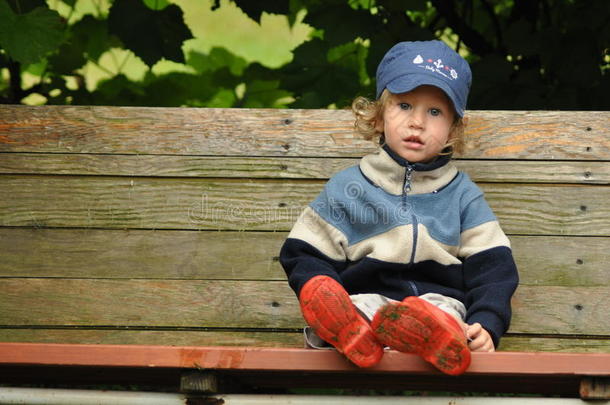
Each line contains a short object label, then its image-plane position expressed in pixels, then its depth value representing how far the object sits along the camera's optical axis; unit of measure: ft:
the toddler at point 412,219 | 16.28
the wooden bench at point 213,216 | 20.48
